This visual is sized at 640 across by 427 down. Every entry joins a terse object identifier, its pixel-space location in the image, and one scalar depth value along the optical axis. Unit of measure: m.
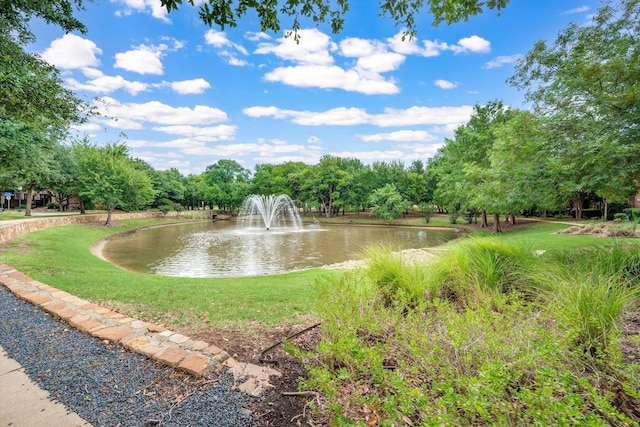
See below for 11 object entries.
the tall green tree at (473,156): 16.27
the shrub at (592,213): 25.62
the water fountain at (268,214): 28.52
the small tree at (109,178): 22.33
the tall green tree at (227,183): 45.62
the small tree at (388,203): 31.17
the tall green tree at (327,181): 37.12
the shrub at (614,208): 23.36
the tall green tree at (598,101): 4.68
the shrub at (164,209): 34.41
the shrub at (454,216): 27.75
